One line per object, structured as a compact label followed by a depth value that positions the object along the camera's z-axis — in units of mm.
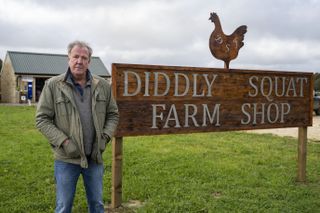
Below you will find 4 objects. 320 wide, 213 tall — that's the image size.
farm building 31766
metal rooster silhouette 5457
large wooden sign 4715
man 2973
